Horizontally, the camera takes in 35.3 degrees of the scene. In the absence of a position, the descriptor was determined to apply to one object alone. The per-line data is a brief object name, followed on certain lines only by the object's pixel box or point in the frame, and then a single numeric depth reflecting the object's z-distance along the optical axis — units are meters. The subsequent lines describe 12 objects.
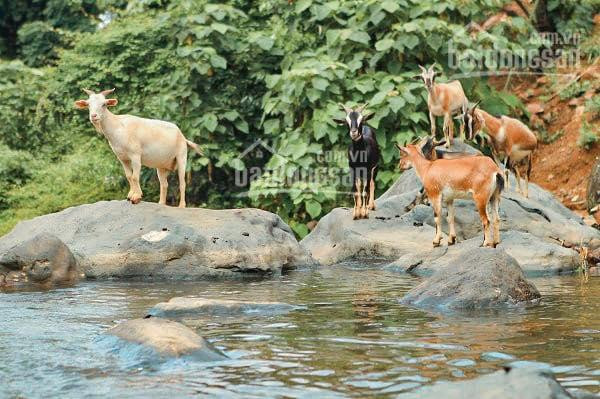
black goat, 13.98
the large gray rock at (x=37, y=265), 11.52
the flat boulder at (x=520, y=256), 12.13
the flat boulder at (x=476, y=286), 9.52
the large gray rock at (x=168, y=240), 12.18
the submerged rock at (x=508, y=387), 5.39
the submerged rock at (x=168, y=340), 7.11
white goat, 12.11
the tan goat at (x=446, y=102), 14.66
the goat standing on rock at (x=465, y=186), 11.83
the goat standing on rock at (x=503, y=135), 14.40
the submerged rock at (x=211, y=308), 9.05
